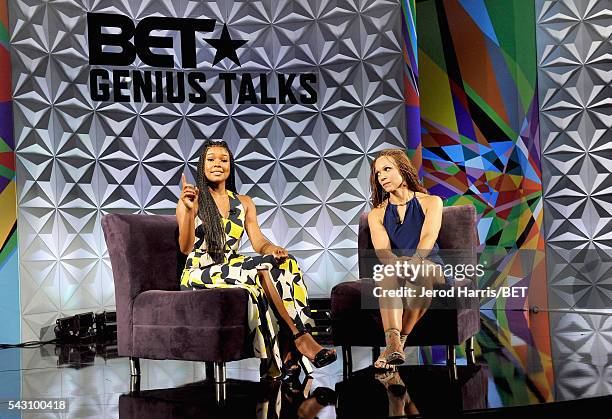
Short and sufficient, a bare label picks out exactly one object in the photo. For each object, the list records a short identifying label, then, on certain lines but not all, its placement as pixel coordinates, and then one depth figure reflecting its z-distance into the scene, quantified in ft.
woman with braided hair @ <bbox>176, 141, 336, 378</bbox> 12.25
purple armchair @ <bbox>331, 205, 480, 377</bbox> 12.73
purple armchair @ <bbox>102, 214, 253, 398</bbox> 11.73
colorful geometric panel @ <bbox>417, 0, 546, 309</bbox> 24.00
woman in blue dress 12.29
